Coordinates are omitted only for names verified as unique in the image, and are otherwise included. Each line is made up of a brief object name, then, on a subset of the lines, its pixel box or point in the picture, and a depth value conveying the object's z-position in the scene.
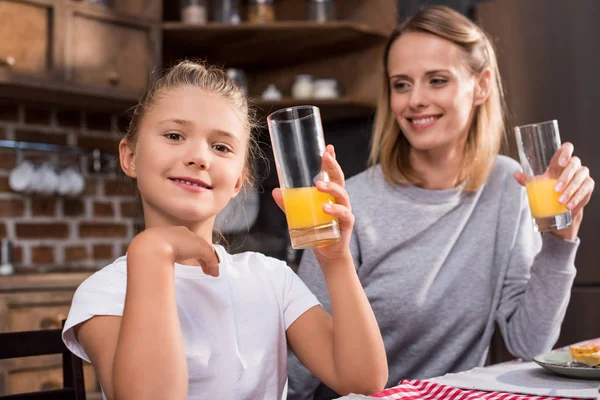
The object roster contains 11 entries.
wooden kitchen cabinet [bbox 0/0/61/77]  2.32
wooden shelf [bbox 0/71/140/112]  2.35
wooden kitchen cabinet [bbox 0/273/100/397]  2.12
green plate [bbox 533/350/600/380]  0.94
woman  1.49
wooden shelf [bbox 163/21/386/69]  2.76
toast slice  0.97
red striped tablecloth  0.86
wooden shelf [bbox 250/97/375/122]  2.82
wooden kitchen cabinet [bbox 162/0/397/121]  2.79
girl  0.81
